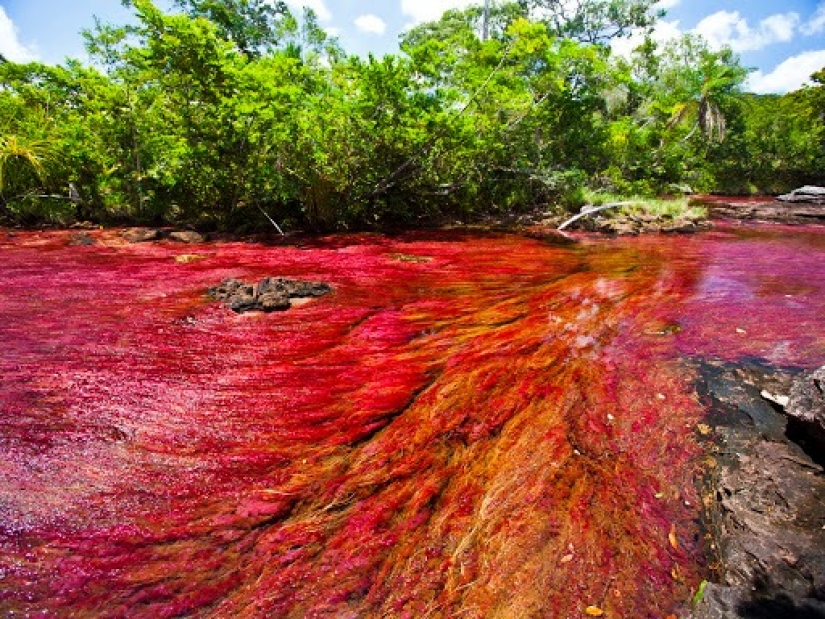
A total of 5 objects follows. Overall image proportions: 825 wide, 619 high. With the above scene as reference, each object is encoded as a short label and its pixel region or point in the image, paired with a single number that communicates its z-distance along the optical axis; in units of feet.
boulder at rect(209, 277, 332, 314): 15.48
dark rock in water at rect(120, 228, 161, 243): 29.66
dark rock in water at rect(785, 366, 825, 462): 7.86
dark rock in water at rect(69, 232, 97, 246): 27.55
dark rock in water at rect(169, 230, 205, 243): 30.50
